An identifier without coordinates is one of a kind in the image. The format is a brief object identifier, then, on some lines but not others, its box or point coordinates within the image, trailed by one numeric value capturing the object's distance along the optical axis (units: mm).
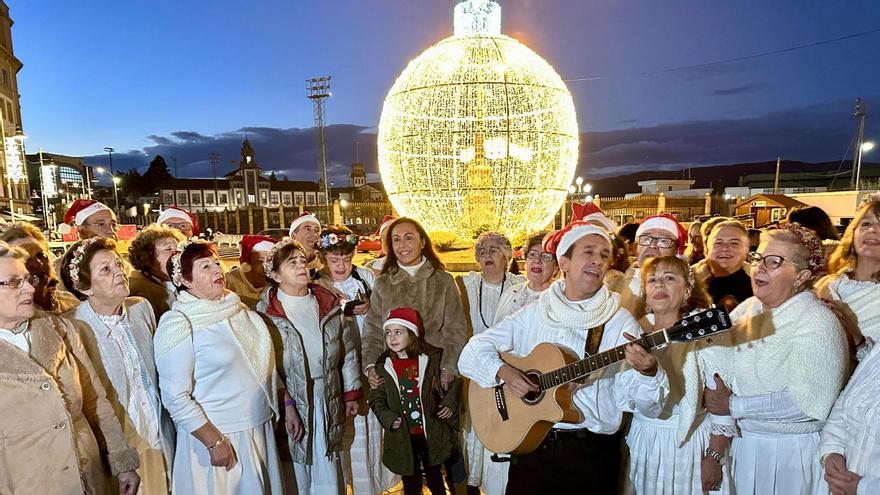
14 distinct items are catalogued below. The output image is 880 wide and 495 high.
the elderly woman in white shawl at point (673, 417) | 2324
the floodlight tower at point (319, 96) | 28709
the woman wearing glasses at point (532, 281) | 3518
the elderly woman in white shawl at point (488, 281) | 3881
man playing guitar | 2229
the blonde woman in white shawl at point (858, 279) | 2420
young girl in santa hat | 3012
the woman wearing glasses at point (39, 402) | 1871
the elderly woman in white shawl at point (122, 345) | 2412
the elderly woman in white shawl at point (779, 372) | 2039
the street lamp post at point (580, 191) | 19328
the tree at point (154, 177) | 64562
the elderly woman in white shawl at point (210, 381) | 2402
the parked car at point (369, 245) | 17625
